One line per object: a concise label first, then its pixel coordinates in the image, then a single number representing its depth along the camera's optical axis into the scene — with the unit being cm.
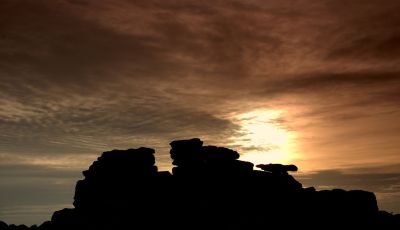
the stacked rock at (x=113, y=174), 9619
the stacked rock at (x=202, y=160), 9644
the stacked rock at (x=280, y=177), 9738
